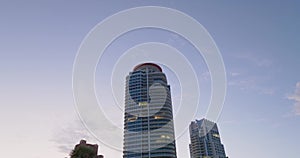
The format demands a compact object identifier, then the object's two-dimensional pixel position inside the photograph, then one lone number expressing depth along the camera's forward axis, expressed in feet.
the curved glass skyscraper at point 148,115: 453.58
